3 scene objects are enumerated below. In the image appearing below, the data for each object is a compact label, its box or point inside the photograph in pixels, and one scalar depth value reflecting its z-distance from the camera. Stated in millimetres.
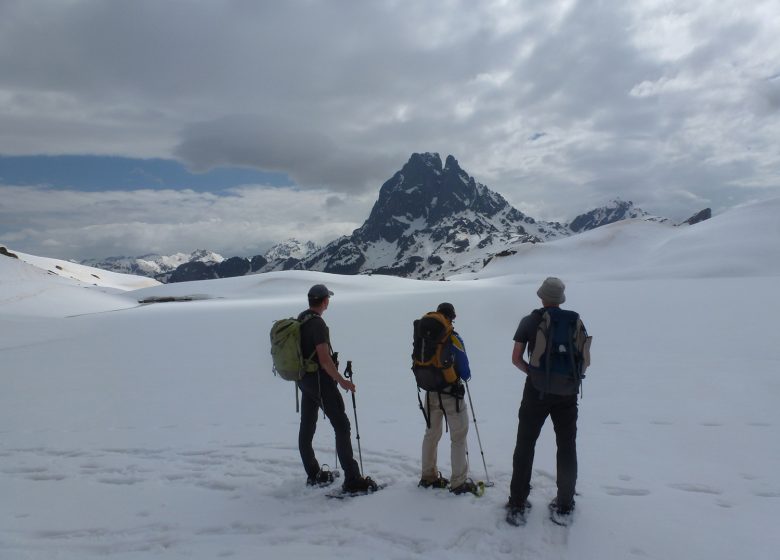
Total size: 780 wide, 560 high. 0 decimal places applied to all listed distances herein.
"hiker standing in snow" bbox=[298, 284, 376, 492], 6184
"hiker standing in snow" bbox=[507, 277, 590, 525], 5348
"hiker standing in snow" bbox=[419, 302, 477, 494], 5996
